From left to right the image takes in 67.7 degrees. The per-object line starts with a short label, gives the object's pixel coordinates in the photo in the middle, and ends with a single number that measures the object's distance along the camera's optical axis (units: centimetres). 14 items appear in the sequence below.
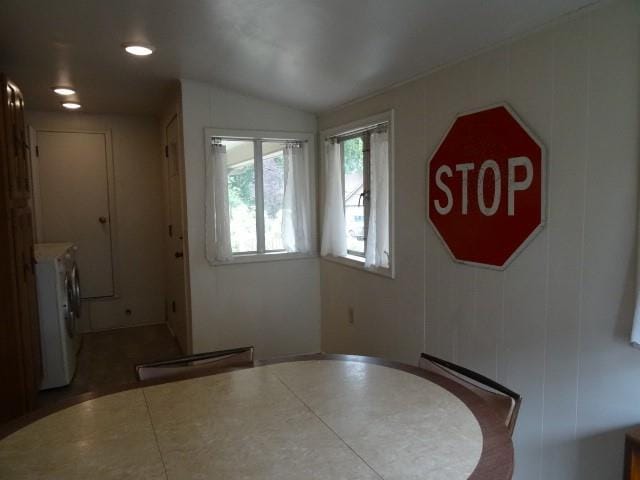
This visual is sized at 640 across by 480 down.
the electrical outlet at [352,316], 367
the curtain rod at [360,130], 314
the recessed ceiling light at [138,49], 269
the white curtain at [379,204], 314
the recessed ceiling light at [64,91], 373
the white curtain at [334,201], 377
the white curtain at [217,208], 368
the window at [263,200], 377
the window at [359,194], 316
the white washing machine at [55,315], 333
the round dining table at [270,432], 114
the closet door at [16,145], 266
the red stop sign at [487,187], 206
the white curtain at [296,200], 399
